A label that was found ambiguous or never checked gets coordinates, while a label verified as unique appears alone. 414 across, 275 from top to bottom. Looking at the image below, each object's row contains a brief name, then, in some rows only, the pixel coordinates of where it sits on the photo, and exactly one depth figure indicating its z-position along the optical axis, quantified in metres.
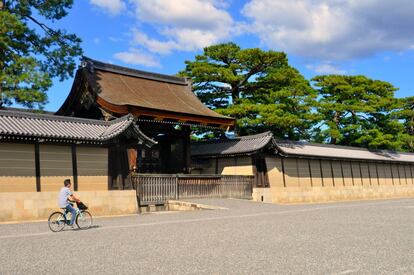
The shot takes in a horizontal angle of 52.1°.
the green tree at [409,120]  44.51
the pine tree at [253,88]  28.75
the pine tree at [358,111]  36.19
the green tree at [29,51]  19.66
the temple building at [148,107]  22.19
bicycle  11.90
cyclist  11.94
